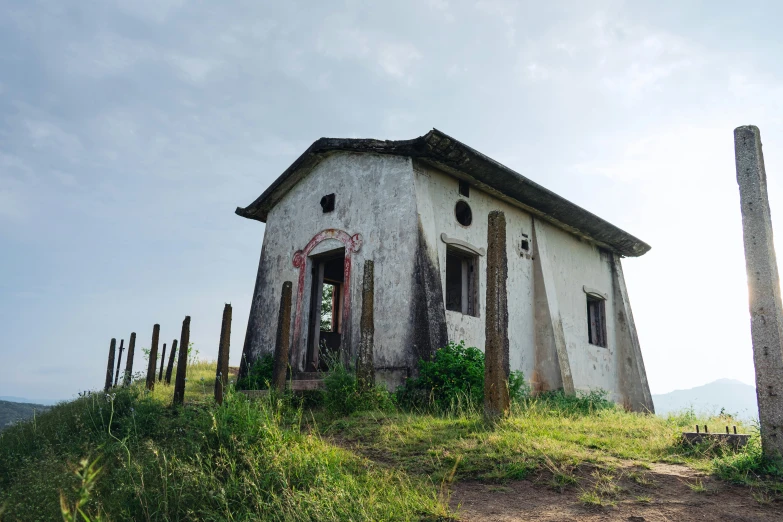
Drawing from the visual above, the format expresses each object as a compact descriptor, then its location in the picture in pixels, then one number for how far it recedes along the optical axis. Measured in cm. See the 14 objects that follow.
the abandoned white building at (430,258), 1021
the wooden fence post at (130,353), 1715
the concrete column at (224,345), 952
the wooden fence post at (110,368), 1836
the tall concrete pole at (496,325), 696
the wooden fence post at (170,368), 1637
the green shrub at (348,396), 848
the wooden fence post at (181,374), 1023
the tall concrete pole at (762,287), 554
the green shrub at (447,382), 888
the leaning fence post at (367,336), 879
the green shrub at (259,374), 1127
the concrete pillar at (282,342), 922
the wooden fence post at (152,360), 1362
